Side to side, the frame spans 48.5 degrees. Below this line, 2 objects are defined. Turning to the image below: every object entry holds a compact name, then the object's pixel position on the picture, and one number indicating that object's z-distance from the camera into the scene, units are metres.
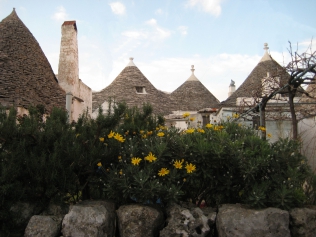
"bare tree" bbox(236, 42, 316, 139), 4.67
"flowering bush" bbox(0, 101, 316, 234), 3.02
